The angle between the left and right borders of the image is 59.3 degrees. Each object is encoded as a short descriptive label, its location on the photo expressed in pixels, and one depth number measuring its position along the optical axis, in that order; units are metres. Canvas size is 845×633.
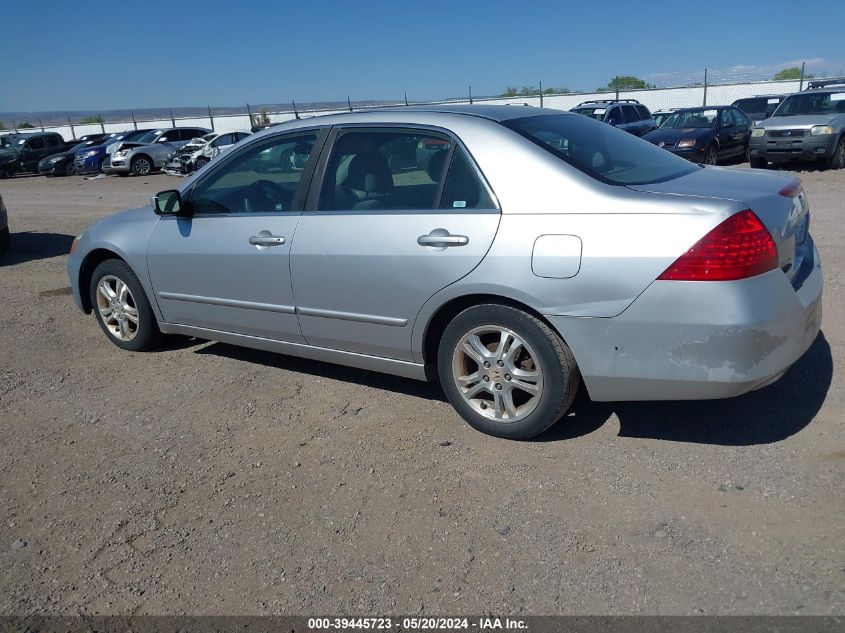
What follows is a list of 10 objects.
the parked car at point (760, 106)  21.72
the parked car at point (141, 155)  25.36
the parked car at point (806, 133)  14.20
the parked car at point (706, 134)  15.40
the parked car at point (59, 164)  28.23
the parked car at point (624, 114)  20.39
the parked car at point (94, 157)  27.16
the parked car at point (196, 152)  23.59
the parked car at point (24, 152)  29.80
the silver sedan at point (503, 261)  3.19
